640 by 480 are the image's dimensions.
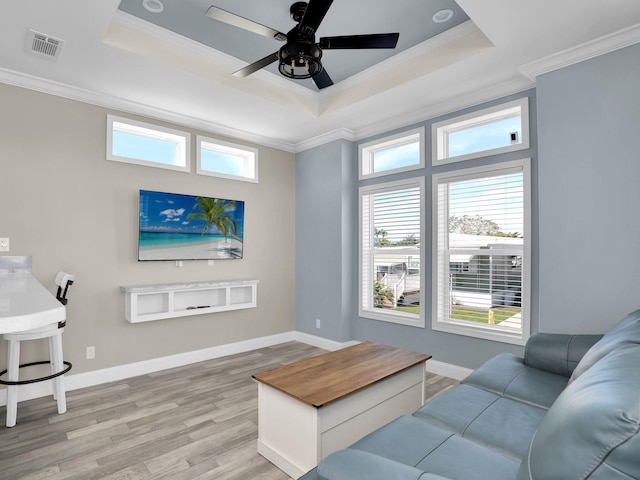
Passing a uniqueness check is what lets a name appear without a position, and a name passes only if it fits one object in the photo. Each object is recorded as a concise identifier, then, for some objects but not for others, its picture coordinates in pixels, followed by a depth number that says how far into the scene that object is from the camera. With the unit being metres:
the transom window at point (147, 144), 3.67
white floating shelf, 3.58
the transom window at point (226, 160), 4.34
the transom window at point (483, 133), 3.26
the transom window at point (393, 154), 4.06
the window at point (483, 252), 3.25
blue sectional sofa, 0.75
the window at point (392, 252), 4.04
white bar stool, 2.62
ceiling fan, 2.09
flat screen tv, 3.79
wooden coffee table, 1.94
